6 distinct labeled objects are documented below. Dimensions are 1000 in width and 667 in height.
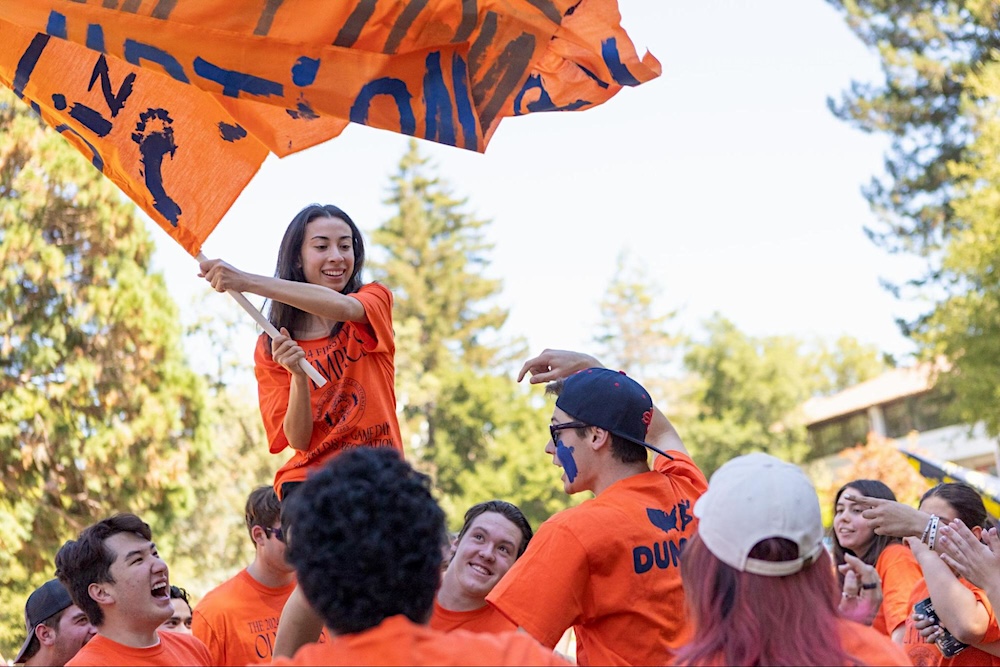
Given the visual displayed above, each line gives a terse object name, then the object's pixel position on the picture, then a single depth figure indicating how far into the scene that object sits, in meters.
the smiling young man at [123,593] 4.77
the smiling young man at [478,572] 5.73
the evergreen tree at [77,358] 21.95
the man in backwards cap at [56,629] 6.11
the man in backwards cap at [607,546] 4.09
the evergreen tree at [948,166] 24.44
